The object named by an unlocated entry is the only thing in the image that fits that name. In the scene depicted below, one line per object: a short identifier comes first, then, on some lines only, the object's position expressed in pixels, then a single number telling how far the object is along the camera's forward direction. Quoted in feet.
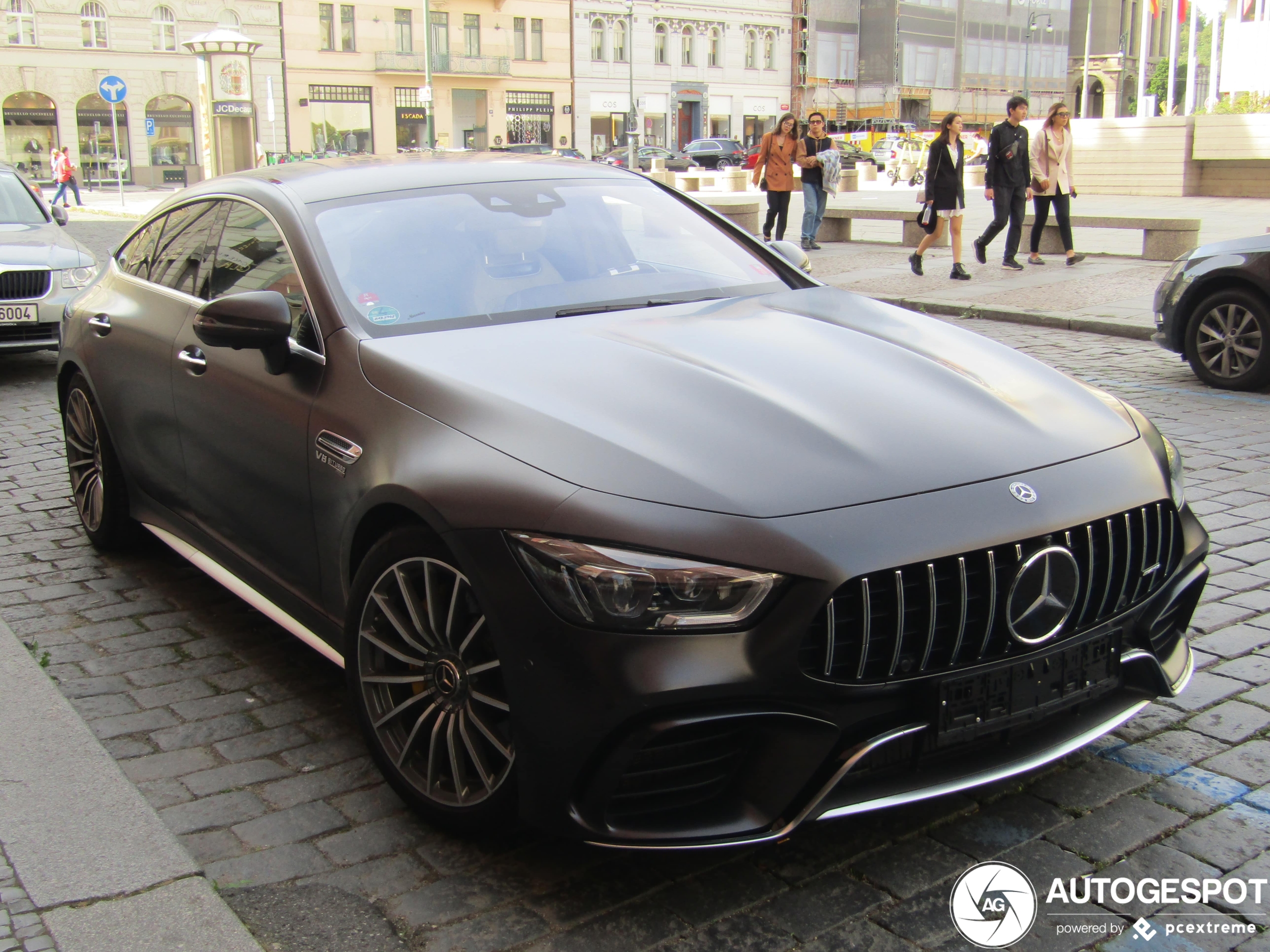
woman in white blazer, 46.91
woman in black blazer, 46.21
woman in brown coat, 55.67
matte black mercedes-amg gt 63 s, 8.01
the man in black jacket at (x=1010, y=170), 46.37
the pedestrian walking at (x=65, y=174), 117.80
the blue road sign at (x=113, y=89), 99.76
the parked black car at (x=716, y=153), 196.03
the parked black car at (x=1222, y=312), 26.68
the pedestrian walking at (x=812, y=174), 56.49
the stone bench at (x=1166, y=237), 50.42
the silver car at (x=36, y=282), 31.78
